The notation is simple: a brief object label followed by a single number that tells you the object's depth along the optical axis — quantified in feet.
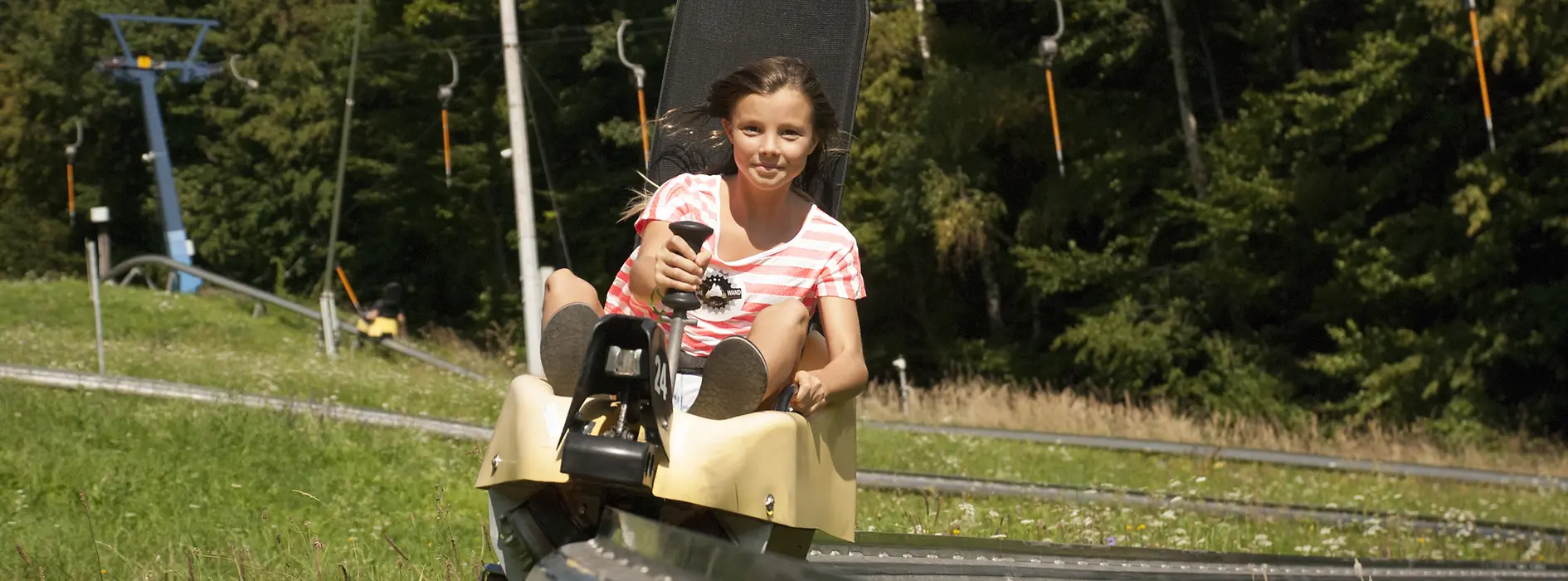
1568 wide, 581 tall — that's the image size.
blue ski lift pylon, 124.47
